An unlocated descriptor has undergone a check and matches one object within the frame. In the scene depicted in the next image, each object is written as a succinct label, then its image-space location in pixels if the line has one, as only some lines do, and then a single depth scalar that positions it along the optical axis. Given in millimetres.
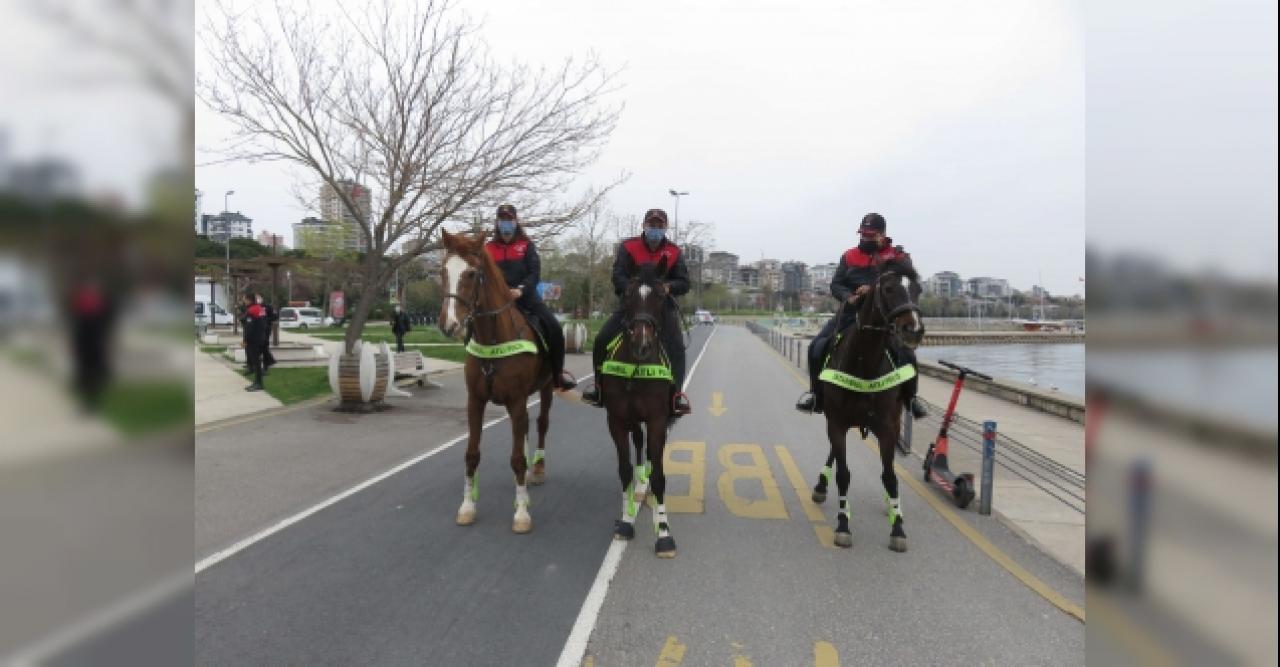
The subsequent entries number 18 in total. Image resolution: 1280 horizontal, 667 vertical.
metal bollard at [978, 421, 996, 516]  6844
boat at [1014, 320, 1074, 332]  60500
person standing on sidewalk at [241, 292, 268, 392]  14641
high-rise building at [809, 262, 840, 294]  166325
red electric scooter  7020
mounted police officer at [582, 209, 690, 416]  6355
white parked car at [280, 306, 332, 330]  50844
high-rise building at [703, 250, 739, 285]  169075
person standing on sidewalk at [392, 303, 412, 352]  24125
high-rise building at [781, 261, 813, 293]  186875
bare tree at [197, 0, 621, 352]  13081
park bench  16691
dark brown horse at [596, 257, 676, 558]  5777
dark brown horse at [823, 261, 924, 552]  5488
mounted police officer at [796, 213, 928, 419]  6402
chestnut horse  6004
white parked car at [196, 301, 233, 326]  35475
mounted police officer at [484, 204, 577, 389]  7020
